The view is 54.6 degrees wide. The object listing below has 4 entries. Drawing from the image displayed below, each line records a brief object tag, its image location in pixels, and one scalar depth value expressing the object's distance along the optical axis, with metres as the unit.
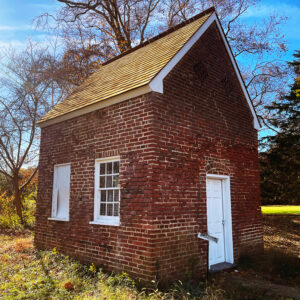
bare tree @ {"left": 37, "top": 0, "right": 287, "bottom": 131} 18.02
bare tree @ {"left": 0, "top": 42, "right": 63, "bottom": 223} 15.88
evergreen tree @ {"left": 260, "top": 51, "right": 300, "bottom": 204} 19.39
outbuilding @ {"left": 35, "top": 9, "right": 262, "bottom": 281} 6.54
